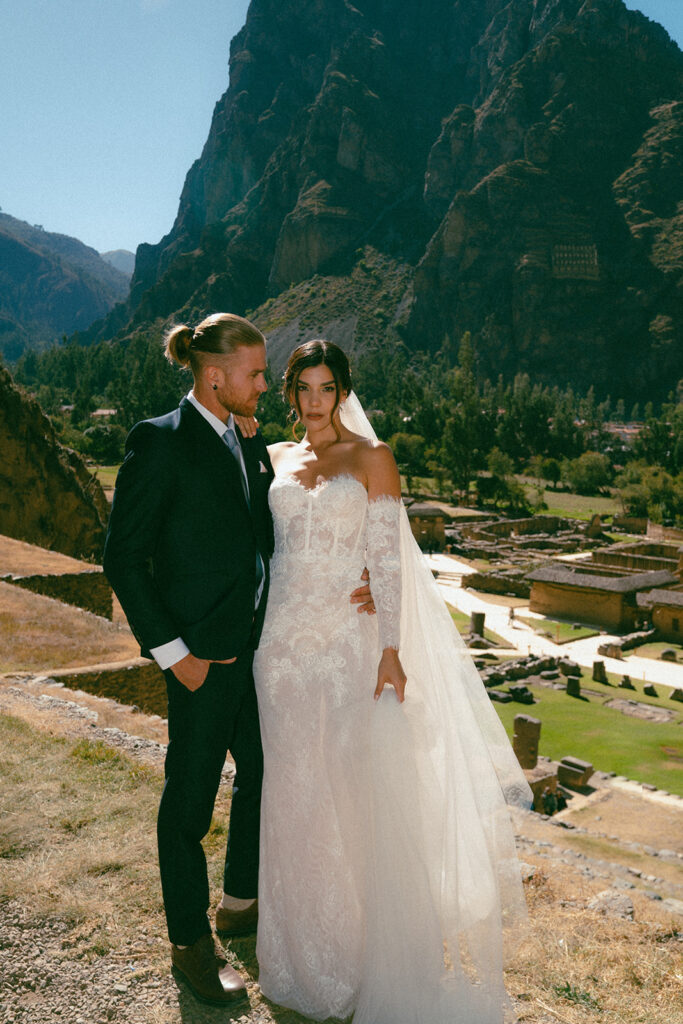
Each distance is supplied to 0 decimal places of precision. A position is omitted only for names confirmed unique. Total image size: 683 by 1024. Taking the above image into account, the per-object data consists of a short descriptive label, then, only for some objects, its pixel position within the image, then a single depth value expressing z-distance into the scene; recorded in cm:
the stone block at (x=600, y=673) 2616
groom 280
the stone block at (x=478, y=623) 3136
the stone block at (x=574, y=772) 1648
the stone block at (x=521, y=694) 2327
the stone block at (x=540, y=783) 1527
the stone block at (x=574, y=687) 2425
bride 285
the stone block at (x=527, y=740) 1751
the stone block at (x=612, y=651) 3016
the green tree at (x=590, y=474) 7900
